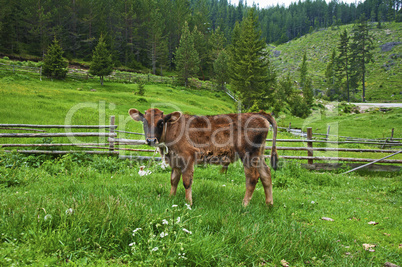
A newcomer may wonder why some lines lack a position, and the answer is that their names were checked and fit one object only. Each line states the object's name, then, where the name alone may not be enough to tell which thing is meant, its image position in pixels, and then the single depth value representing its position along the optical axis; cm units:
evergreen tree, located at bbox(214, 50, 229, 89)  5125
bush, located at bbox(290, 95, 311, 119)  4006
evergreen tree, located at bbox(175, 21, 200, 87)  4875
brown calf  458
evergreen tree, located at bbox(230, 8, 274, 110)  3228
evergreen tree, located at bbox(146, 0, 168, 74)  5782
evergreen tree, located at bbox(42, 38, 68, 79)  3014
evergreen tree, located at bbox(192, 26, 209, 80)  6353
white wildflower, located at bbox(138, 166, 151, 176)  575
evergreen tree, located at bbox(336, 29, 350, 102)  6766
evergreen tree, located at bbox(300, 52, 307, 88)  6888
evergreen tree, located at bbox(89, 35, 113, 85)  3438
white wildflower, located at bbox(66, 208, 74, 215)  259
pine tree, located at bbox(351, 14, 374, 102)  6700
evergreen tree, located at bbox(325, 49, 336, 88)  6975
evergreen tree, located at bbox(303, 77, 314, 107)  4666
